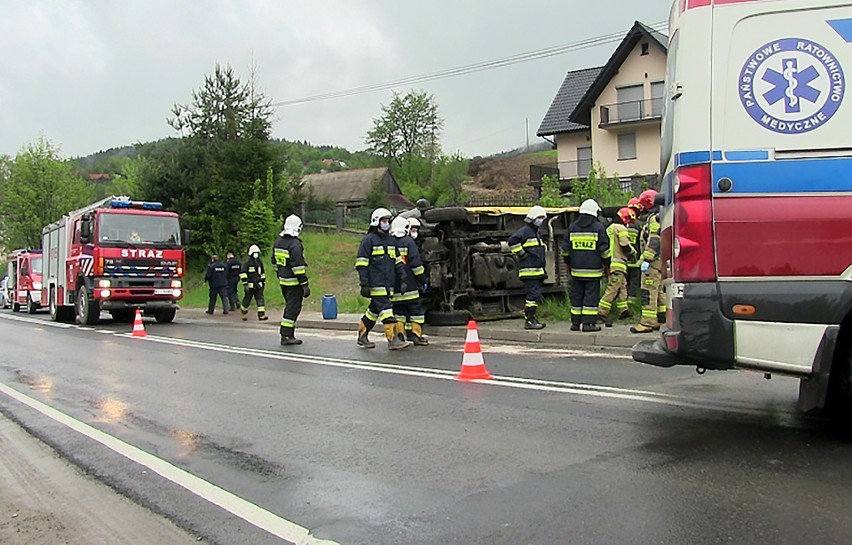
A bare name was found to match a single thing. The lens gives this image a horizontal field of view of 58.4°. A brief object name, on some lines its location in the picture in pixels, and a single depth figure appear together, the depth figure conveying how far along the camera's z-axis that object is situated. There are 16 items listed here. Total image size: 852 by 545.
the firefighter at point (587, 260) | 11.15
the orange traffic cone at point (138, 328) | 15.37
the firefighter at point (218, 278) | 21.75
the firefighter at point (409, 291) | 11.27
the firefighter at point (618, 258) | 11.57
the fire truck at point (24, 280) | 28.63
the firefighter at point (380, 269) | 10.83
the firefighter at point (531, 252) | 11.52
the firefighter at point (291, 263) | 11.74
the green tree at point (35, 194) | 50.72
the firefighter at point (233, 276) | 22.17
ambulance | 4.45
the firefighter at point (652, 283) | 10.70
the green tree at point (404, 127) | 83.25
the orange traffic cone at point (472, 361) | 7.86
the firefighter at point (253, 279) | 19.42
